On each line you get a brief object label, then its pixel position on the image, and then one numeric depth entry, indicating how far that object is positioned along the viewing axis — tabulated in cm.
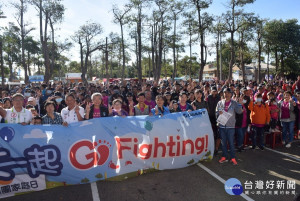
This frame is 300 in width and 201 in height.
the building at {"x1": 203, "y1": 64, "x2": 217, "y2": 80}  9061
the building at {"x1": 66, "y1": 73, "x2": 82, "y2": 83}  5028
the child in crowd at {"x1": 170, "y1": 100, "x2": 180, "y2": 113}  588
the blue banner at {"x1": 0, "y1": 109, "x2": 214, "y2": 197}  403
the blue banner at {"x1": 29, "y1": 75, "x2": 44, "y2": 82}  3840
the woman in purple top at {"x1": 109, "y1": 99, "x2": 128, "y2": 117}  523
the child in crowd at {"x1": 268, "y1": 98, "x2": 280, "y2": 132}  714
